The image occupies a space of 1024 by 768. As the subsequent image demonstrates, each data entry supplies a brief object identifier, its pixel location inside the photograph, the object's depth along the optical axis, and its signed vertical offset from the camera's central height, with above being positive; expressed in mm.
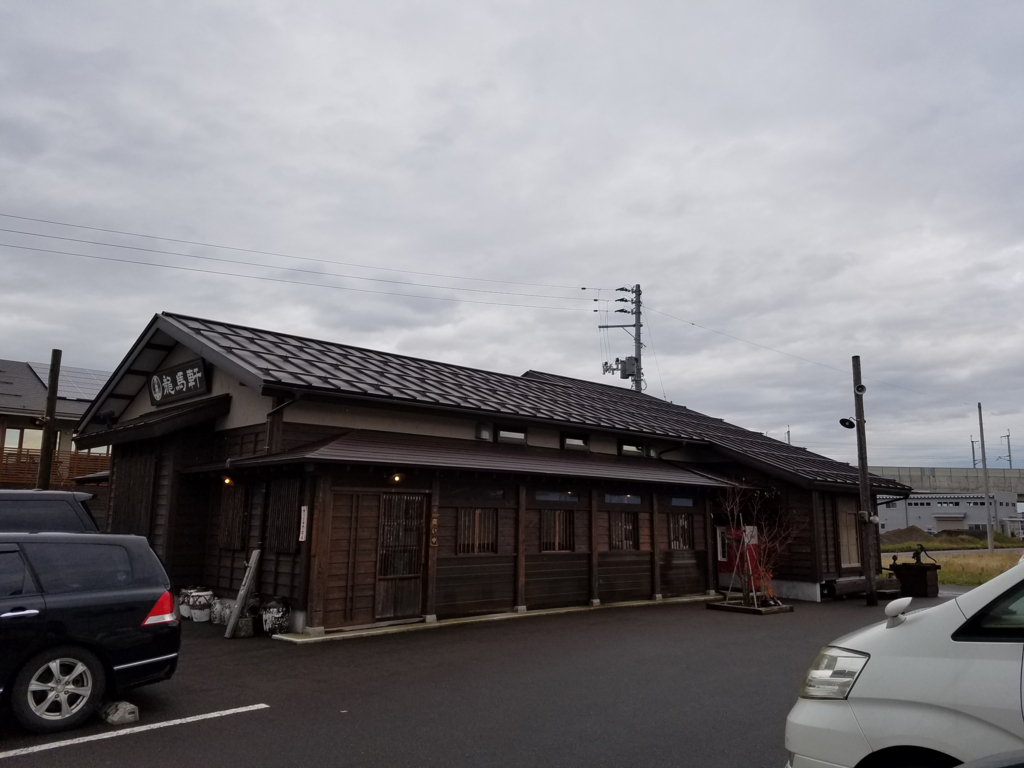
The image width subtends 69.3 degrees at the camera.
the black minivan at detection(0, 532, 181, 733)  5875 -940
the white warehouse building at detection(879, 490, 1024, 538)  60438 +771
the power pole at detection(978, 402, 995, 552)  37781 +3463
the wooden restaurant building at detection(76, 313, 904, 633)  11695 +540
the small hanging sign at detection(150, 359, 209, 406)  14411 +2582
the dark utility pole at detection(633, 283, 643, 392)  34844 +8600
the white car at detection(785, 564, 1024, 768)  3084 -742
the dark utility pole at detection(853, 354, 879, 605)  16297 +743
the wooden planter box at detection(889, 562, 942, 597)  17531 -1343
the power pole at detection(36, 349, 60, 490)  14914 +1638
